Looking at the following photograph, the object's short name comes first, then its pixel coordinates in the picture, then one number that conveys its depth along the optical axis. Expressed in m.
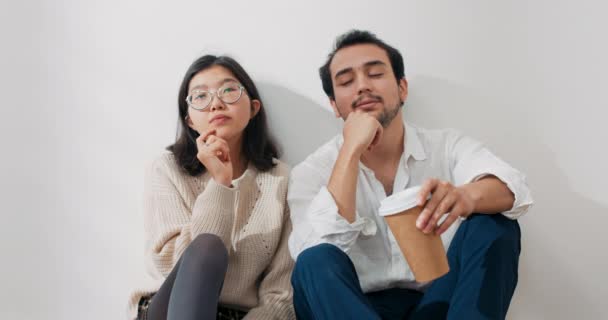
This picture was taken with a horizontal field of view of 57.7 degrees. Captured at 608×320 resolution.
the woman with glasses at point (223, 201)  1.30
